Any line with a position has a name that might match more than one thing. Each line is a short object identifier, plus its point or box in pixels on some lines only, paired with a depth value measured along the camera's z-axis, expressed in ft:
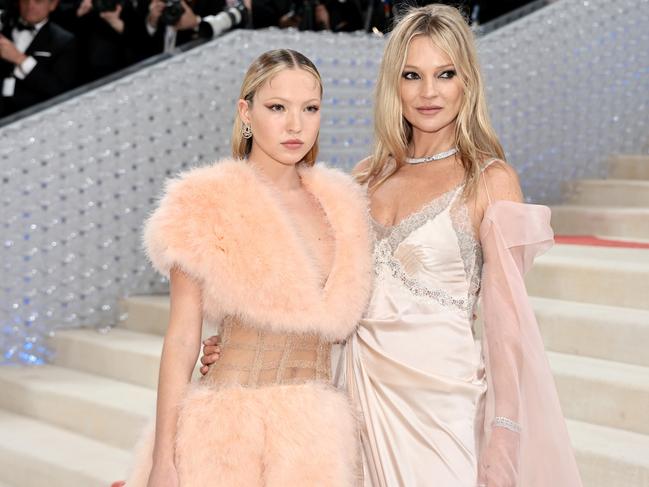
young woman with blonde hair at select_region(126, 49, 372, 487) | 7.88
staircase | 12.99
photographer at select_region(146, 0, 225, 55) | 21.74
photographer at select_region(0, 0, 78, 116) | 22.09
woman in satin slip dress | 8.44
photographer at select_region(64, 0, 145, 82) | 22.79
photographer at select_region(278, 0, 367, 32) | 23.50
